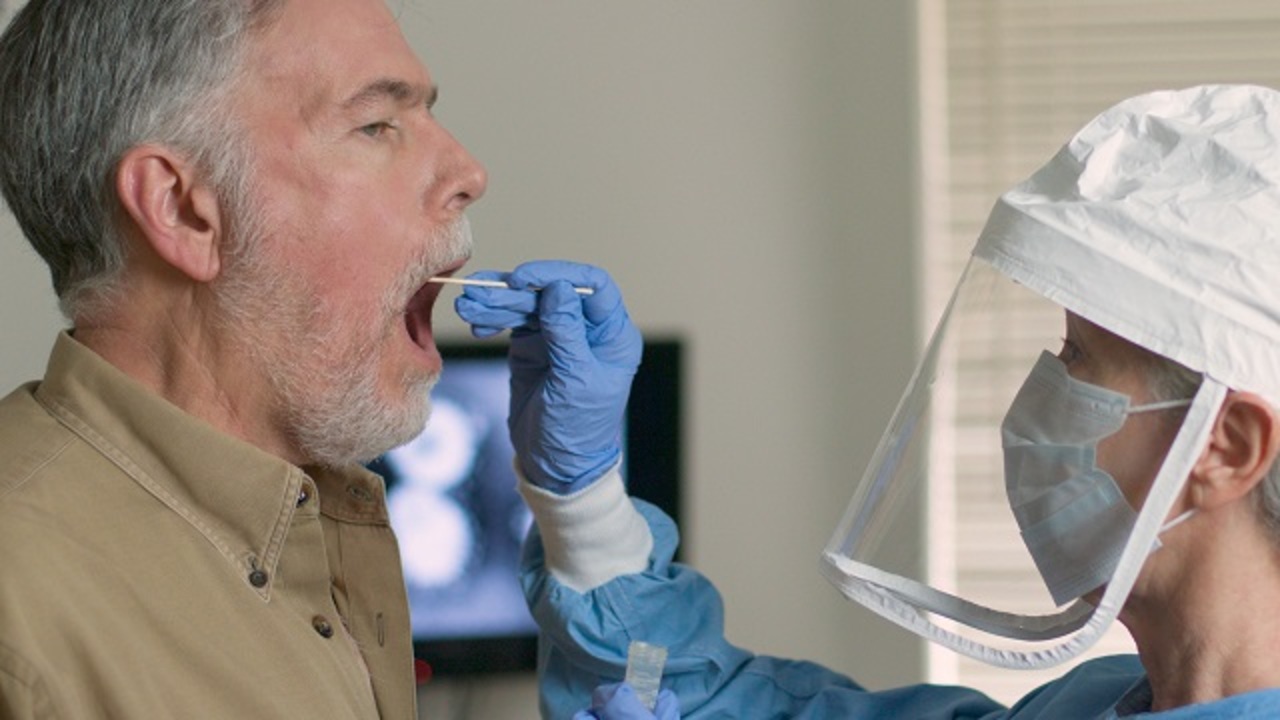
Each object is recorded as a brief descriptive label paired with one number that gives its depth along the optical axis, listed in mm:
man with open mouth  1395
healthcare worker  1416
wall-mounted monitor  2470
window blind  2504
